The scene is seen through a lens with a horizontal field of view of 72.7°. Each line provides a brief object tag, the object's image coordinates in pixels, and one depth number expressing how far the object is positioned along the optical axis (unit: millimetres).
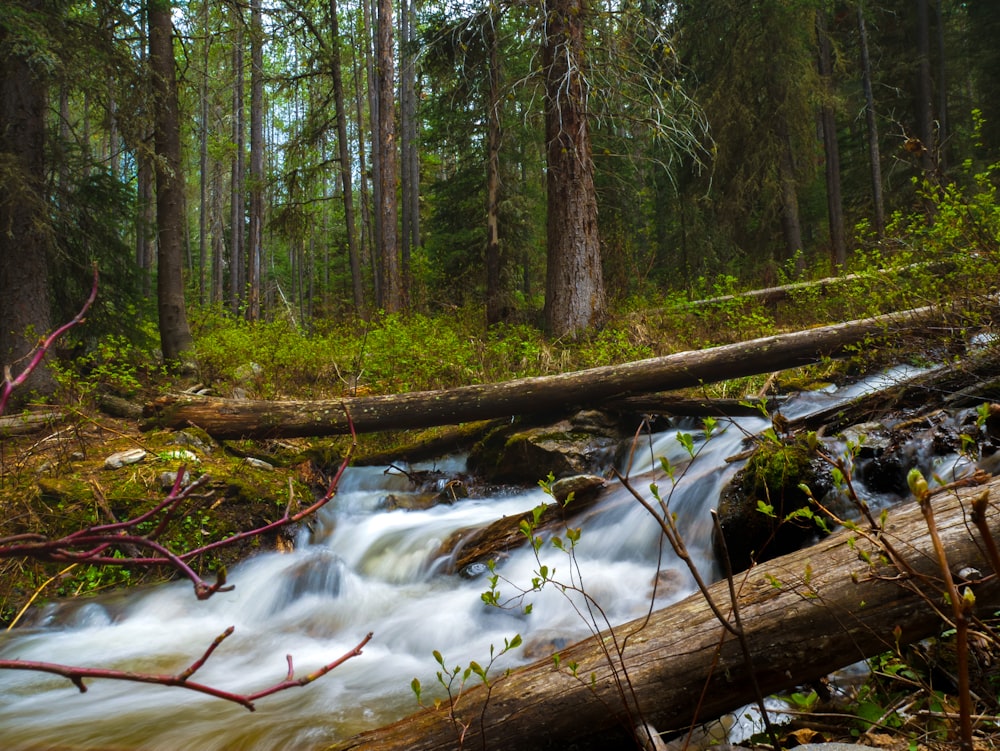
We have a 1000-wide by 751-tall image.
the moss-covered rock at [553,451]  6840
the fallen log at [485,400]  6664
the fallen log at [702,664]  2350
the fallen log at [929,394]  4559
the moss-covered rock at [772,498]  4027
